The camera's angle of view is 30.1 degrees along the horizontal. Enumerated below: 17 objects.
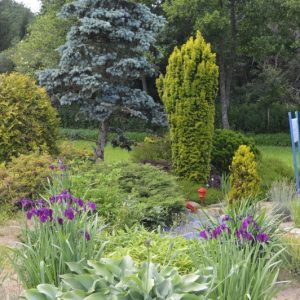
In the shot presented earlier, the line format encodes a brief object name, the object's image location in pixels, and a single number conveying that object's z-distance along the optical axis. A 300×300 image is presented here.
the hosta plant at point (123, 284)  3.12
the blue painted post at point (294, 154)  8.95
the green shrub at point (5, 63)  29.16
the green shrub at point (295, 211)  6.82
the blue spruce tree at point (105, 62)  10.48
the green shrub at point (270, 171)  10.27
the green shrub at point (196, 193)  9.36
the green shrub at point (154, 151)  10.73
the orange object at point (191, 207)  7.99
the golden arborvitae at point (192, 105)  9.80
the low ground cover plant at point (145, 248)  4.48
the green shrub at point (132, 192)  6.59
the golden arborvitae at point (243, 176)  8.52
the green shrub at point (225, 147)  10.93
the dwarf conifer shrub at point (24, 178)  7.59
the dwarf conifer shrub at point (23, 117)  8.99
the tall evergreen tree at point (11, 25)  36.22
